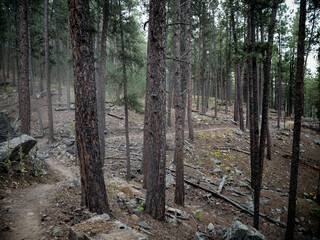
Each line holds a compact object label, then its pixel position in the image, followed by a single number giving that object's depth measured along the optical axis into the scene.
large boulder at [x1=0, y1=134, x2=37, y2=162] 5.81
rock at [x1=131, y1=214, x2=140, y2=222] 5.15
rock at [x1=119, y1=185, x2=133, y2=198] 6.82
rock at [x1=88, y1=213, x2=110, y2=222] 3.29
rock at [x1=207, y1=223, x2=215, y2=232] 6.65
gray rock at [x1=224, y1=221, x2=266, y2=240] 4.84
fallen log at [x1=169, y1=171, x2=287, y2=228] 8.23
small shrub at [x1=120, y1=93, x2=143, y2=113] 9.66
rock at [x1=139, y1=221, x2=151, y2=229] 4.92
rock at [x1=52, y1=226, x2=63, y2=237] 3.45
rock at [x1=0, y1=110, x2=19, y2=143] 7.44
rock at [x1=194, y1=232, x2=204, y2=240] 5.77
